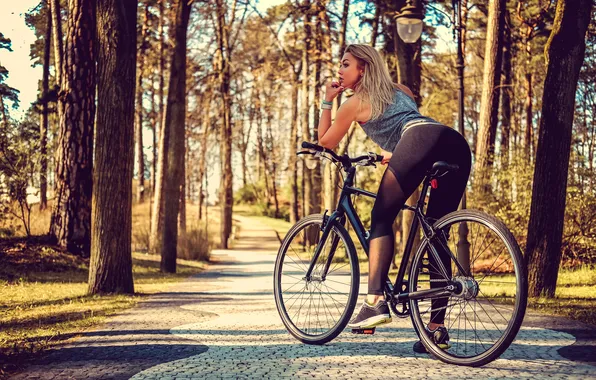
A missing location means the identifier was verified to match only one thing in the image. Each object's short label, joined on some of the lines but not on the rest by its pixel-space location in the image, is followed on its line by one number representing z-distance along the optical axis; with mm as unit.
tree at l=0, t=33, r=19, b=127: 12602
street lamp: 12781
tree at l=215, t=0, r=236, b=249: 26969
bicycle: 4176
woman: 4469
